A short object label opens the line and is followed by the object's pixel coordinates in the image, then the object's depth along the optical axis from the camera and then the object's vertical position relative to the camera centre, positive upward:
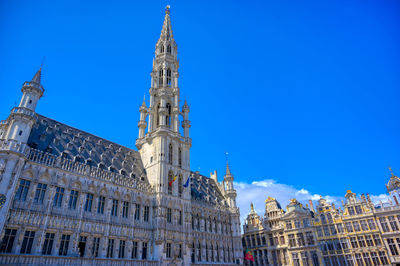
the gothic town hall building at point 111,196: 27.95 +9.33
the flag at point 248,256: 54.19 +1.26
